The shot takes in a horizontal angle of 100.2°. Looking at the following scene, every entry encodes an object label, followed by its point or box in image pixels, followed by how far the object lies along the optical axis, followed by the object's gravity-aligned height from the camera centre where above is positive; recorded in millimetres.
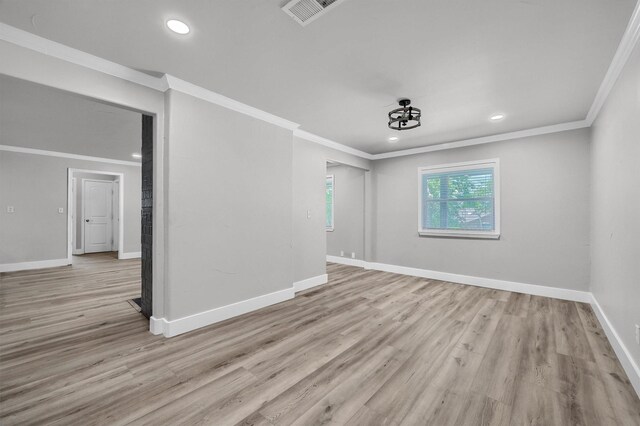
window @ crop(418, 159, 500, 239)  4512 +253
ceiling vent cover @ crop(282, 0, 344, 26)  1686 +1333
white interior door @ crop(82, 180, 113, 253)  8086 -108
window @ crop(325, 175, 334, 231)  6847 +323
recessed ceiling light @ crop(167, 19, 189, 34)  1883 +1345
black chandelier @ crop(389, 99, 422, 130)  3070 +1176
